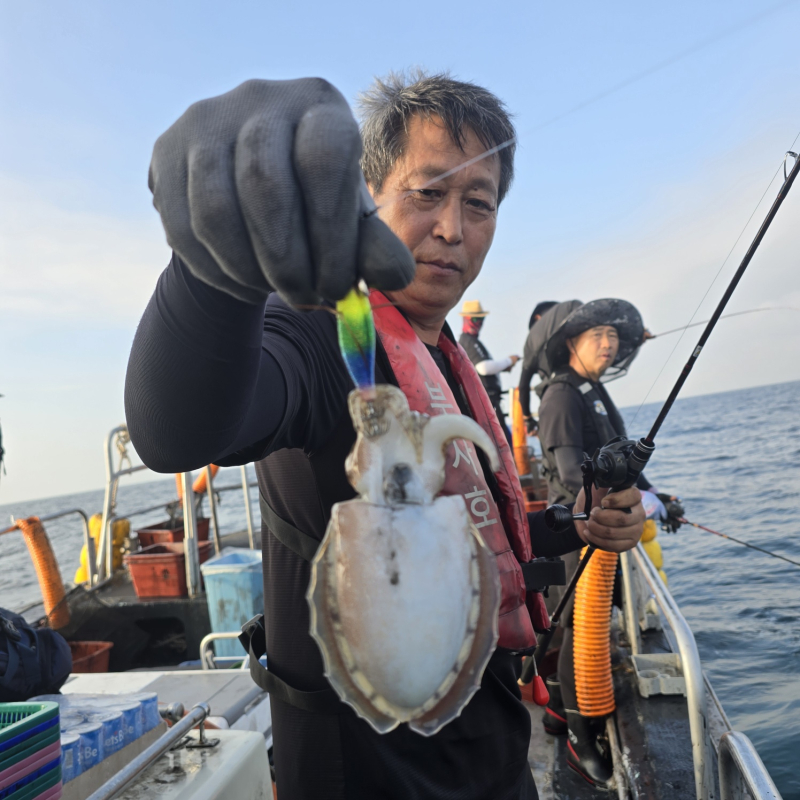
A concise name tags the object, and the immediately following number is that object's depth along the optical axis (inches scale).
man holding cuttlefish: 34.5
